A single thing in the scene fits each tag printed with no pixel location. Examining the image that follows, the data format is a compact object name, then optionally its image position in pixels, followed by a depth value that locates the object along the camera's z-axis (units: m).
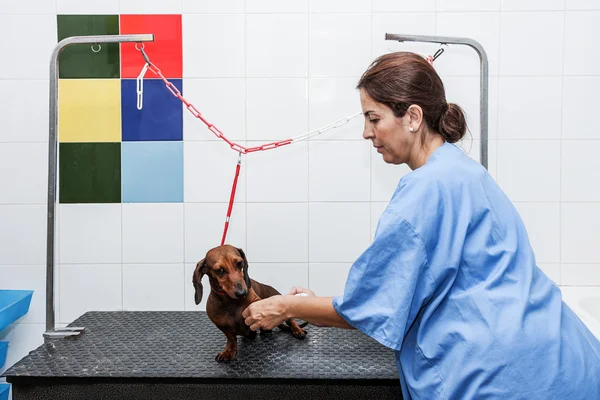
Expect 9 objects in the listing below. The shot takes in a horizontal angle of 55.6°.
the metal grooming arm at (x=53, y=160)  1.92
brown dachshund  1.61
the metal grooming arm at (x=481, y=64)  1.90
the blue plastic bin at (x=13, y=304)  2.10
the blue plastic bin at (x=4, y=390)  2.32
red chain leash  2.03
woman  1.11
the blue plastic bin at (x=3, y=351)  2.28
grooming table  1.52
